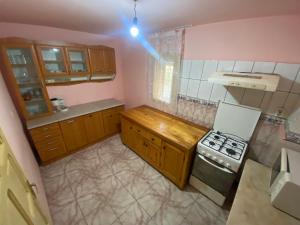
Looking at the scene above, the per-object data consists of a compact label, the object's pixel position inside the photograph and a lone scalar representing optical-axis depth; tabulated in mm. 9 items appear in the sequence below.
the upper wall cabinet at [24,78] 1908
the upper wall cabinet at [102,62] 2729
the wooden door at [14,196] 555
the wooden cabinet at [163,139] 1831
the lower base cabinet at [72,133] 2238
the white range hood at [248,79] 1193
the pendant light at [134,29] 1338
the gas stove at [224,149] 1513
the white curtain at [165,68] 2158
